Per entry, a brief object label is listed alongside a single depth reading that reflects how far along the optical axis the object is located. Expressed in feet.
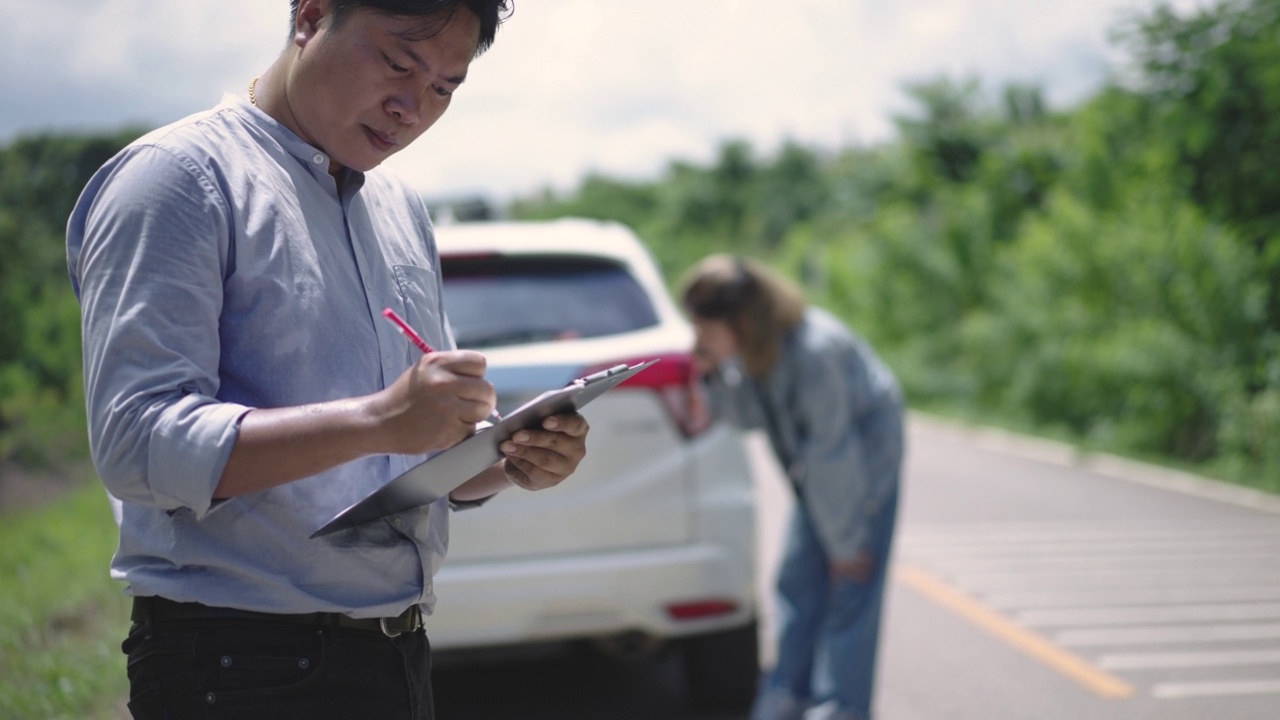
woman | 14.58
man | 5.17
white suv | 14.71
